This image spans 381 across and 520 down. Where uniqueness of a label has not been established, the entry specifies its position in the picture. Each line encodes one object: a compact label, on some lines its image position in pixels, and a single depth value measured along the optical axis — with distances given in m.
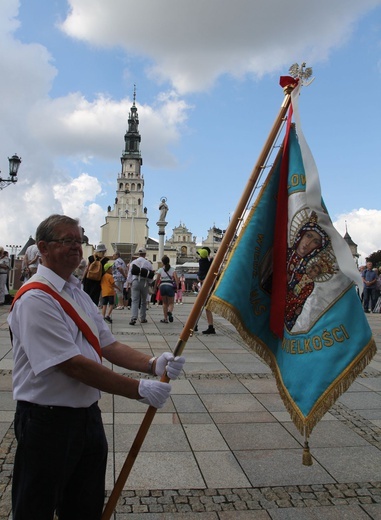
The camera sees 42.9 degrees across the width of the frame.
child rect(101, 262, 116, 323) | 10.98
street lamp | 15.27
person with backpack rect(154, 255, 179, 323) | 11.92
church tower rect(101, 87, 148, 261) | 100.69
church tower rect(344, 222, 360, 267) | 92.44
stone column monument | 48.97
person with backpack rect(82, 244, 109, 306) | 10.73
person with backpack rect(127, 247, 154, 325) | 11.25
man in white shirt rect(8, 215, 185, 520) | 1.98
